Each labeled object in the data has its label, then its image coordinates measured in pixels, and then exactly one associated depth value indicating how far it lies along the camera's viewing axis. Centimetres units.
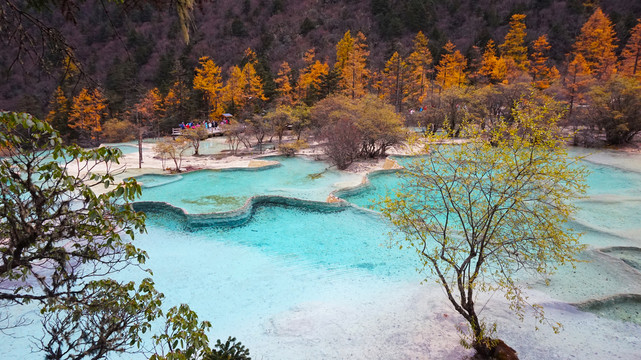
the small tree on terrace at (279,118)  2728
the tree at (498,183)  525
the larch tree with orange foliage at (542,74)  3622
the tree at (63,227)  237
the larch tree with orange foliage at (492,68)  3878
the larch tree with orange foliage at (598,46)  3481
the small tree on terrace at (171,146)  2110
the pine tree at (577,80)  3013
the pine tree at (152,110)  4047
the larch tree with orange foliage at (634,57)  3107
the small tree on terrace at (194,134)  2553
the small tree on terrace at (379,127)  2158
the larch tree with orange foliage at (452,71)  4184
